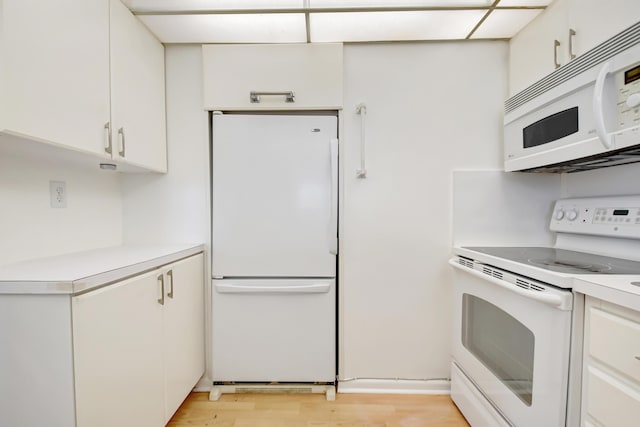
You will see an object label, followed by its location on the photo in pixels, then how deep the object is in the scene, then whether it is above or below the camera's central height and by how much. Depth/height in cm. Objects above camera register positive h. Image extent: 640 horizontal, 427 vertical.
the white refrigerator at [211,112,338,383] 164 -25
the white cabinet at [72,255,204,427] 85 -54
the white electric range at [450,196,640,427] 88 -39
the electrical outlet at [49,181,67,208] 127 +3
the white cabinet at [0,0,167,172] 84 +45
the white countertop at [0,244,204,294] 79 -23
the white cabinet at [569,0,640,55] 99 +69
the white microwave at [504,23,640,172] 91 +35
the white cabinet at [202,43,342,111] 164 +72
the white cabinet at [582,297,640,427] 71 -43
